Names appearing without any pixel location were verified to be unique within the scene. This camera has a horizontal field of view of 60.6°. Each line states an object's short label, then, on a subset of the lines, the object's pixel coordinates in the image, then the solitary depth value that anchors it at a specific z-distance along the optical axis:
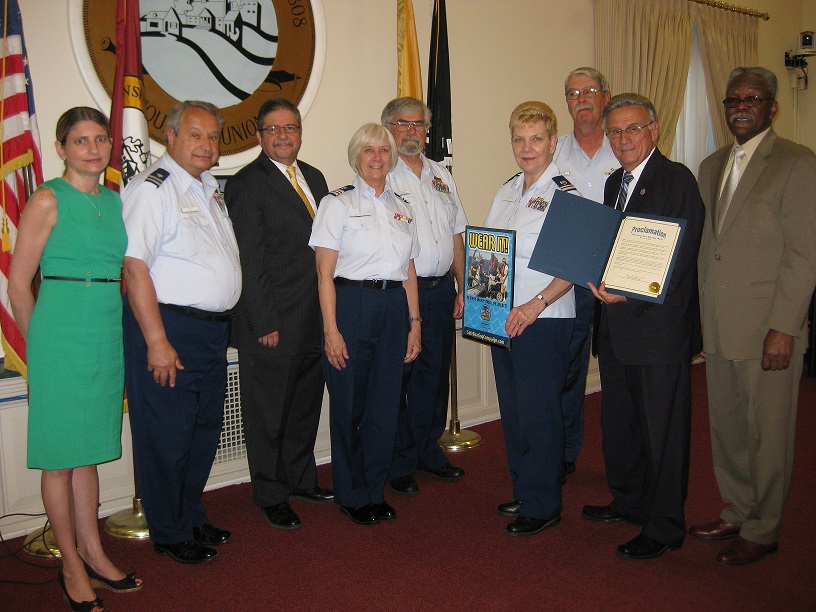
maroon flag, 2.86
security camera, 6.86
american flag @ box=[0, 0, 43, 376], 2.70
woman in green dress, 2.24
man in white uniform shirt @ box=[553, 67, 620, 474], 3.60
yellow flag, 3.89
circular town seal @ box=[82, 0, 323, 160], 3.25
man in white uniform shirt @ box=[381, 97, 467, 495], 3.30
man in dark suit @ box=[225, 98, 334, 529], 2.93
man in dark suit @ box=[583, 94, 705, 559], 2.50
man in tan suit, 2.43
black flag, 3.96
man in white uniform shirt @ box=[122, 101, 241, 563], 2.47
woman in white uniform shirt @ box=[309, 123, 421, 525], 2.86
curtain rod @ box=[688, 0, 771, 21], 6.02
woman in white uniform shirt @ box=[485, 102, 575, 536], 2.75
